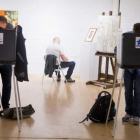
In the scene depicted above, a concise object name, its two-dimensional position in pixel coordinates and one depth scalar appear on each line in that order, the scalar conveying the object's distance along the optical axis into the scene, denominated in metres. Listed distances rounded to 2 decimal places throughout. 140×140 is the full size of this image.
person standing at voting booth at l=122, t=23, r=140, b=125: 3.64
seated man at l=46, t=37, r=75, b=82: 6.59
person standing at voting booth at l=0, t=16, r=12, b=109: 3.71
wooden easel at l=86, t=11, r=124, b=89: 6.32
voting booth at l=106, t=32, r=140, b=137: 3.14
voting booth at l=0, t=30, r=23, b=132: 3.14
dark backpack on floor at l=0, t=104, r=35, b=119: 3.75
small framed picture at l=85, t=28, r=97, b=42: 7.20
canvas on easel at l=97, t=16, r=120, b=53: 6.21
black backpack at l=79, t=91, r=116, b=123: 3.69
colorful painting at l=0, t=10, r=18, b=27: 7.73
